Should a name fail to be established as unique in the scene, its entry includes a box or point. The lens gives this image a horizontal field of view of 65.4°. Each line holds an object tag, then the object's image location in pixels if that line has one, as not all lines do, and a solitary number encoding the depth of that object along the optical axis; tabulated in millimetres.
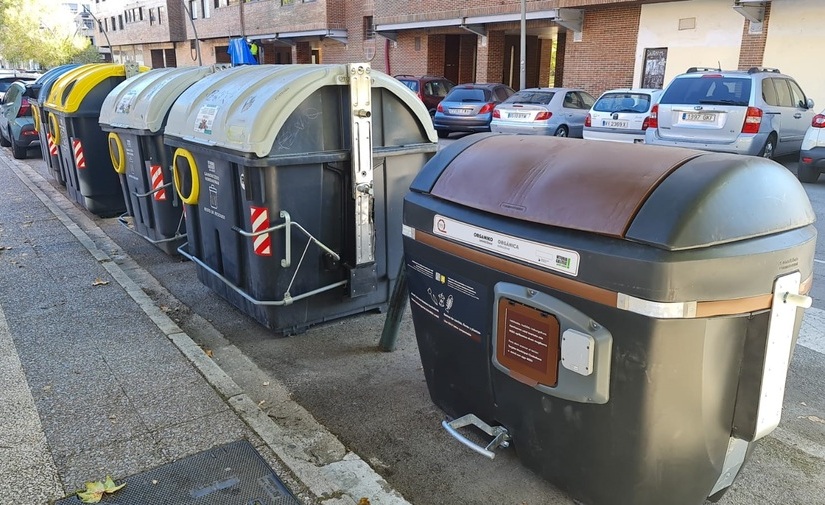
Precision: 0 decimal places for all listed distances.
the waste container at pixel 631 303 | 2154
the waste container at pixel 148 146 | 6098
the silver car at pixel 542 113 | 15055
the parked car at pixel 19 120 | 12953
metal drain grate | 2797
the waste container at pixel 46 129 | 9727
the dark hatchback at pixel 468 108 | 17062
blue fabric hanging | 22312
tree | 41281
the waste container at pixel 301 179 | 4273
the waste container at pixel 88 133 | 7863
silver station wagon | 10461
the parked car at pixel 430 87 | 19734
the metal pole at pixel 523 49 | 19172
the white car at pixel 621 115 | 13102
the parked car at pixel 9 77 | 16606
